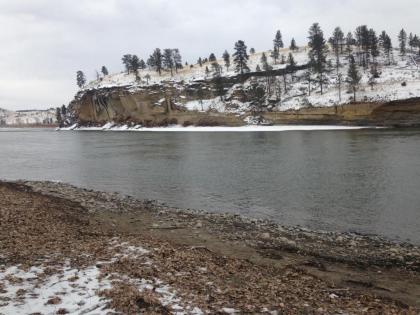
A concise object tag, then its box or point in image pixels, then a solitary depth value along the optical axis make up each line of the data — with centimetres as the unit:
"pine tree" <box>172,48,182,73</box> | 15012
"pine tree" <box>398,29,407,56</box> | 12932
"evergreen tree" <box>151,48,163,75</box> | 14650
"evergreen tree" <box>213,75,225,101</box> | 12469
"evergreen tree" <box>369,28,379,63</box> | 11981
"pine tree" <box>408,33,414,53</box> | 13400
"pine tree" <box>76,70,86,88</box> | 18300
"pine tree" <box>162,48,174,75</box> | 14759
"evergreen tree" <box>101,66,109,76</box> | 18750
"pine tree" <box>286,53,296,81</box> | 12369
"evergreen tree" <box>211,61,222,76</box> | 12850
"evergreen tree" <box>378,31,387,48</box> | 12581
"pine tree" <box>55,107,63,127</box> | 19650
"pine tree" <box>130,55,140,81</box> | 14700
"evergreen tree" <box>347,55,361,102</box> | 8862
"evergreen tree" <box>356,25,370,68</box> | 11989
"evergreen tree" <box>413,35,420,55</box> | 12912
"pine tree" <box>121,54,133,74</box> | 15941
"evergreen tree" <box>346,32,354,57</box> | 13284
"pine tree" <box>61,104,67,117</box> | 19115
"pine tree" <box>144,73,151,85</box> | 14138
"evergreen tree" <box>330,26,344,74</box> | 13375
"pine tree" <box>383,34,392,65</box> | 12353
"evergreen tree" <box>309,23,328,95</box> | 11094
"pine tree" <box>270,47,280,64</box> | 13750
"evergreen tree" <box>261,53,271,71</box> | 12270
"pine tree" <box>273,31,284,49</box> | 15423
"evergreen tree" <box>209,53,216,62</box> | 16085
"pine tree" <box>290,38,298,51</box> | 14977
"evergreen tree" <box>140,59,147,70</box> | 16748
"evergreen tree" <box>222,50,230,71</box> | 14041
